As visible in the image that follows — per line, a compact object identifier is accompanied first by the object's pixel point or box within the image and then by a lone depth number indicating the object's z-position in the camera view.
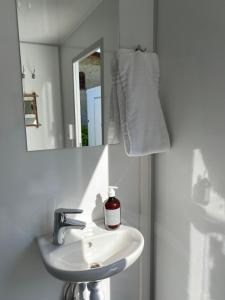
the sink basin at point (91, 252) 1.01
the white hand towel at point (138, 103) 1.24
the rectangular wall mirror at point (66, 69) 1.12
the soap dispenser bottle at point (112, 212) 1.29
